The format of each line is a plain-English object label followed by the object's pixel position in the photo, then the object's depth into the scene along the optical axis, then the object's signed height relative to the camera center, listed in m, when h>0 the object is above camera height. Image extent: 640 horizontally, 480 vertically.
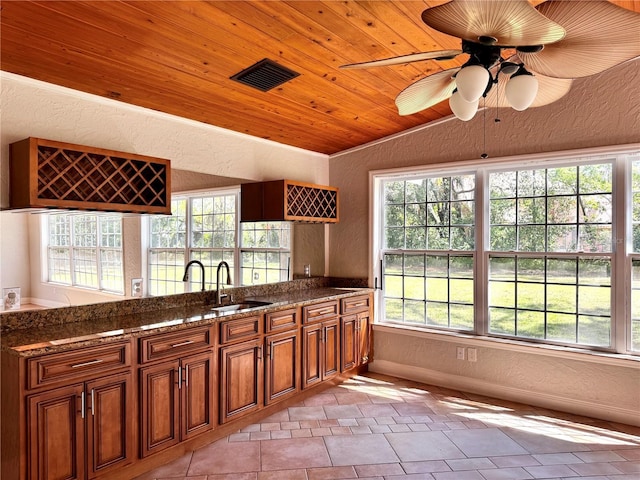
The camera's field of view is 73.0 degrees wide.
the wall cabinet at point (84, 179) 2.46 +0.38
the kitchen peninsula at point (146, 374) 2.21 -0.87
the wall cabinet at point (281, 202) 4.13 +0.37
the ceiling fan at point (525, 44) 1.42 +0.74
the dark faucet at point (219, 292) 3.62 -0.46
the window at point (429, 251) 4.23 -0.12
